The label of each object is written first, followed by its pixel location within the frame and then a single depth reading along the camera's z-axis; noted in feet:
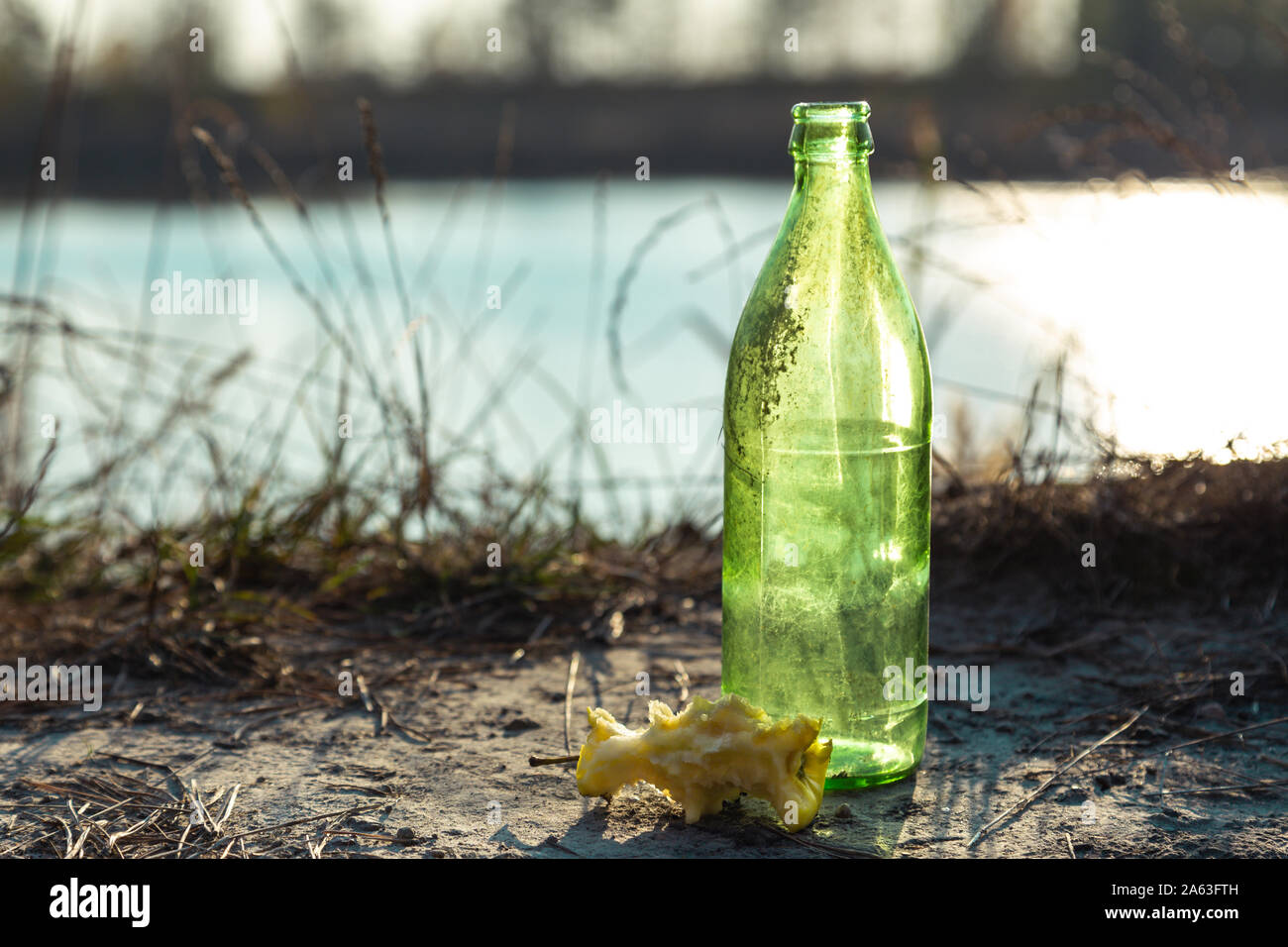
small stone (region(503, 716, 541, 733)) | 2.72
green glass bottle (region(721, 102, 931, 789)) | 2.51
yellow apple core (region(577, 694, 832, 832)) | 2.36
